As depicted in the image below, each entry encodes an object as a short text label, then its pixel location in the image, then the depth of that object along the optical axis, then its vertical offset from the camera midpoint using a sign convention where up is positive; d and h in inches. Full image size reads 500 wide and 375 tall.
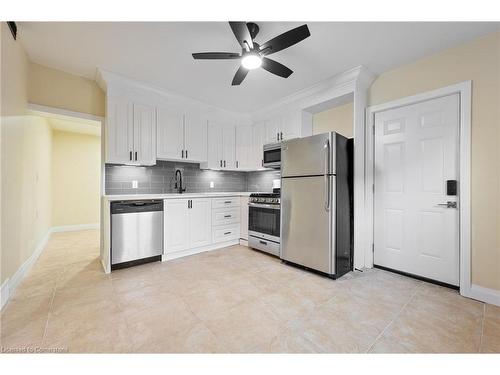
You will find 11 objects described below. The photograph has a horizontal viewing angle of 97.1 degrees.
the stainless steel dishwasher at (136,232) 107.7 -23.4
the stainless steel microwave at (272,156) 141.6 +20.5
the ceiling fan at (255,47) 69.4 +48.5
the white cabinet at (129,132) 116.7 +30.2
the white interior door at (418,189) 92.0 -0.7
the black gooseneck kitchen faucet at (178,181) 153.6 +4.0
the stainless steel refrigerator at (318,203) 101.3 -7.8
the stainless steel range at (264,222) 129.8 -22.1
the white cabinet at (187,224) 124.6 -22.1
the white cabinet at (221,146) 160.6 +30.4
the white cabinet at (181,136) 136.3 +33.2
